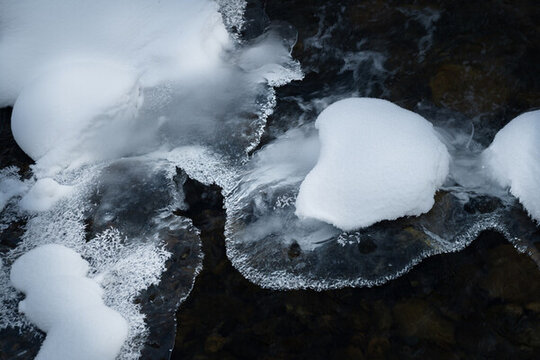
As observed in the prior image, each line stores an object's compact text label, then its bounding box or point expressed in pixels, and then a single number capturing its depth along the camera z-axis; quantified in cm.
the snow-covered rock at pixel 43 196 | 318
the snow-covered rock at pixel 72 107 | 346
